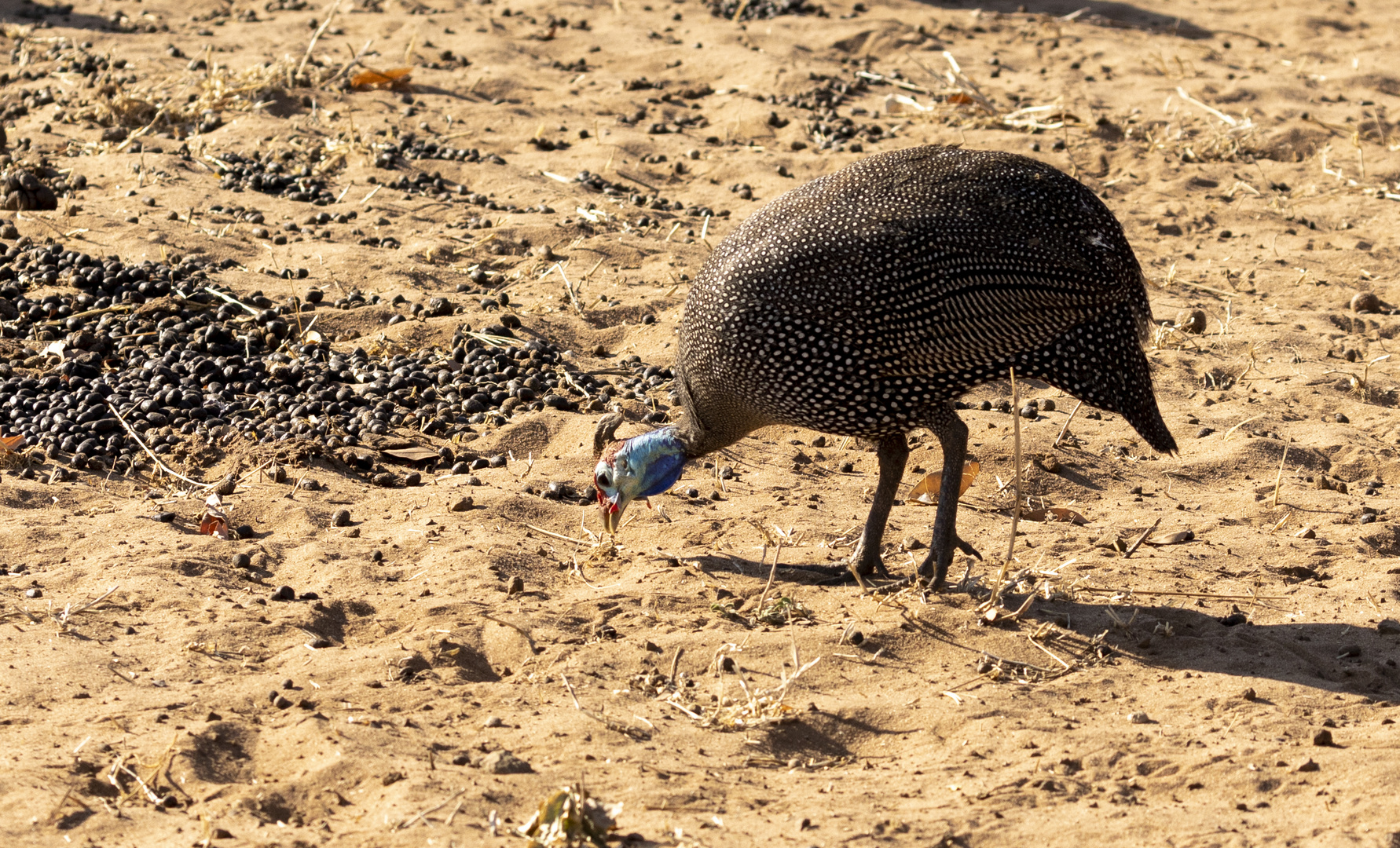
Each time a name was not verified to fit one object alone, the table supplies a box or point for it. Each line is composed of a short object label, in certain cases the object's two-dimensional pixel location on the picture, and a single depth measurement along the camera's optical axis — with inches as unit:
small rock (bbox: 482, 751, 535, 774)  262.4
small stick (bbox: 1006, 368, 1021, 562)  307.4
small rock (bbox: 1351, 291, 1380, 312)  529.0
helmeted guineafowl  321.1
